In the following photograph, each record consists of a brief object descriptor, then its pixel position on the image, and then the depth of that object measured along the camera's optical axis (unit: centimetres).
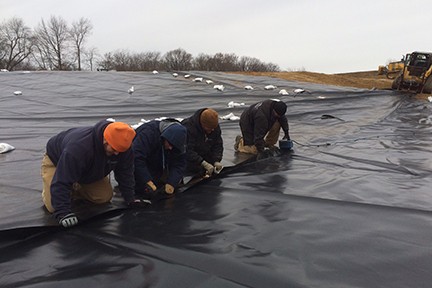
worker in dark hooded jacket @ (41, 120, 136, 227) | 215
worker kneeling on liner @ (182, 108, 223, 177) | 327
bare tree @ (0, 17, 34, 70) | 3616
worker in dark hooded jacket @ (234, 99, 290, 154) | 412
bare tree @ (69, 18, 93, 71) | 4331
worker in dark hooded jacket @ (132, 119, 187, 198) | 274
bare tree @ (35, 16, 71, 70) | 4114
